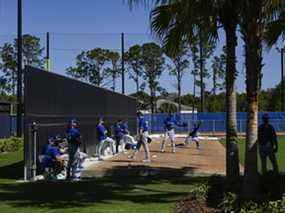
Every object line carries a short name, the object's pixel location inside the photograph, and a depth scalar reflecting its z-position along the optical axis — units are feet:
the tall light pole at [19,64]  123.20
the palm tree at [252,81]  41.37
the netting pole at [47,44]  161.21
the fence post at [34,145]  63.48
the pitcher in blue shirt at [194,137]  114.42
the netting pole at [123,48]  210.94
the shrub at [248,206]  34.31
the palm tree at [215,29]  48.99
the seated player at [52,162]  61.46
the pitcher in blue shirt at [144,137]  78.69
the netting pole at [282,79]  245.69
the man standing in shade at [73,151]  62.23
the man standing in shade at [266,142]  58.13
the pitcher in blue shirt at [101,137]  85.92
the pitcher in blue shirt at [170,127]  98.32
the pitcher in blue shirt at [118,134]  100.05
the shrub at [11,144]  106.83
